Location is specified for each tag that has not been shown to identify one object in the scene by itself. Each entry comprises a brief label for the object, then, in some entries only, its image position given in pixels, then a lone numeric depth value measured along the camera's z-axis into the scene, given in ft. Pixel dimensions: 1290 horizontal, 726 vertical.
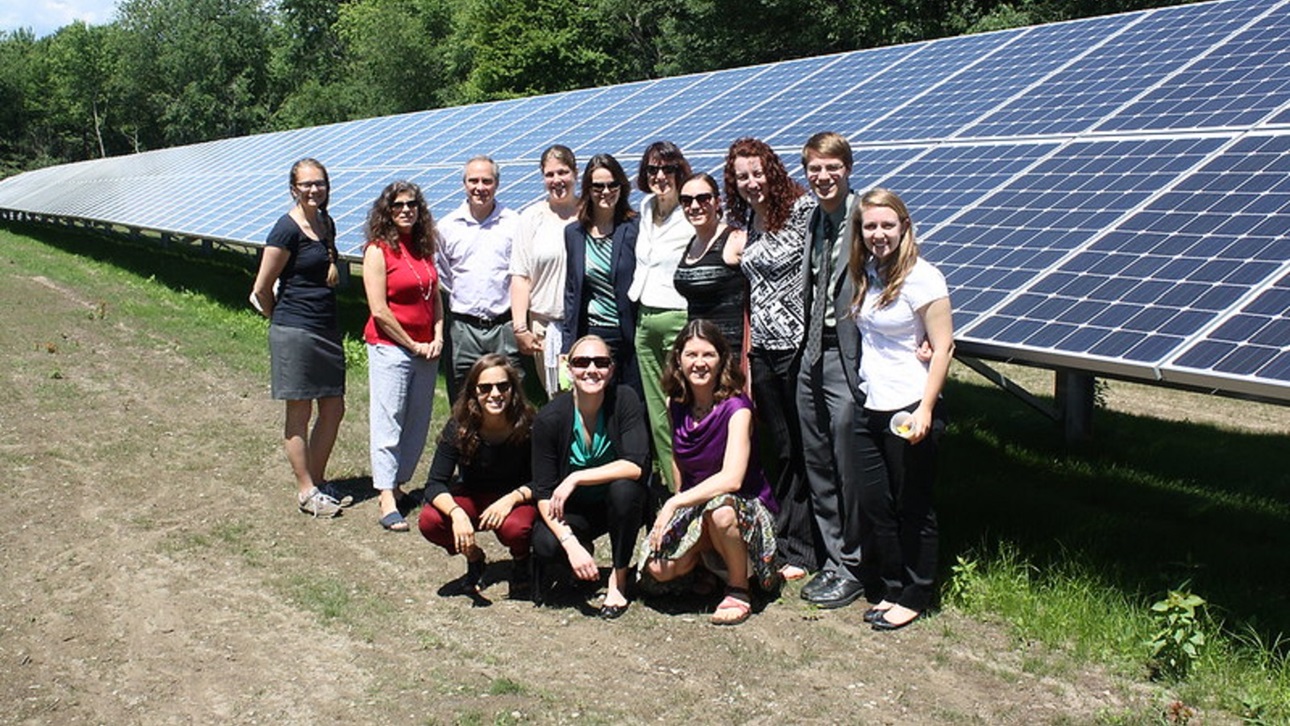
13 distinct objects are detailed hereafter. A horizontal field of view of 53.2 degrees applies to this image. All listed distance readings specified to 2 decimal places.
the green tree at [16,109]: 283.18
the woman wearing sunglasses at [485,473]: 18.67
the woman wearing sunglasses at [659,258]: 19.69
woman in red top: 21.49
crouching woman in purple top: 17.62
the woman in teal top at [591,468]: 18.02
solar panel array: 16.98
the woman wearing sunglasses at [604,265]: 20.44
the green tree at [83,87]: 287.48
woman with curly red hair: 18.21
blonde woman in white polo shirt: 16.10
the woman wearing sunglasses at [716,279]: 19.02
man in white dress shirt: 22.35
